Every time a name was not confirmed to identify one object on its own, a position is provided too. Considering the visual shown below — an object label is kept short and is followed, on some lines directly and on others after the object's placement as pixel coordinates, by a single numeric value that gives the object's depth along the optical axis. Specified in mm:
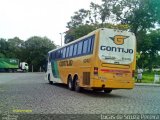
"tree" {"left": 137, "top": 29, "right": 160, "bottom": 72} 38738
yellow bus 9723
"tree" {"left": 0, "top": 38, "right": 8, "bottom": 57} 54901
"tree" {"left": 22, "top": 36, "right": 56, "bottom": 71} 49784
